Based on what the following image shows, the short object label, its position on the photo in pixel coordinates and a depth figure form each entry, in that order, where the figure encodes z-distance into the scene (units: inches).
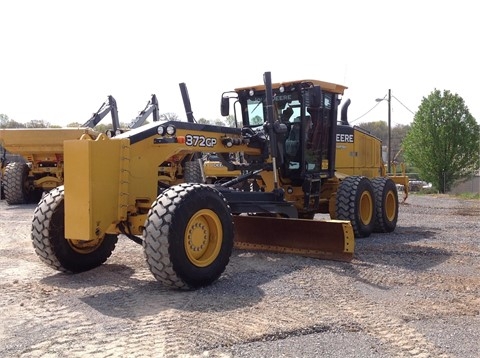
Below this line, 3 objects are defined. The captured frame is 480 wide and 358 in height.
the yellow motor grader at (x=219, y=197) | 218.5
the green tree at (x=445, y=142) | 1657.2
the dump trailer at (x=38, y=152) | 583.8
